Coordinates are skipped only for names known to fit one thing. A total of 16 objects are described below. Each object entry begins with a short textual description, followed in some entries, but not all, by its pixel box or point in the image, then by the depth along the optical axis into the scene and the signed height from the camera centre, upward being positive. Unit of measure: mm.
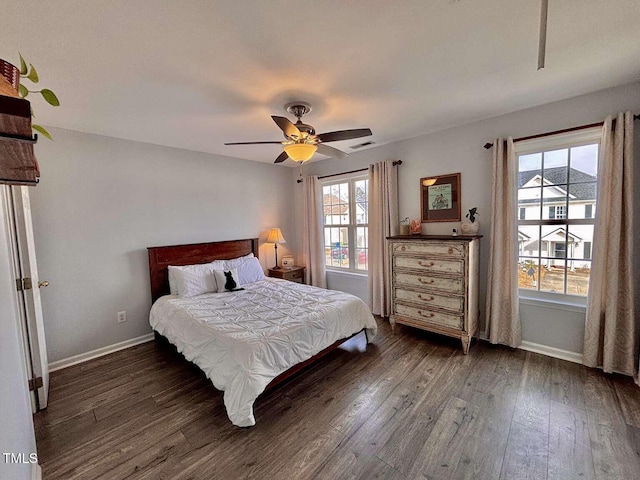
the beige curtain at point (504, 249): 2812 -360
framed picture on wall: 3275 +246
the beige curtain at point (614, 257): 2248 -395
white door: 2068 -477
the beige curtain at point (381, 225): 3766 -89
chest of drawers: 2824 -750
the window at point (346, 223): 4320 -46
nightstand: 4519 -898
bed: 1926 -922
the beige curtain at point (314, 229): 4688 -142
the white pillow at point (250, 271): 3776 -708
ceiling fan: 2236 +730
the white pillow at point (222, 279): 3425 -726
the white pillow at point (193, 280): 3236 -694
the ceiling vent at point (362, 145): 3720 +1070
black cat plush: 3431 -781
